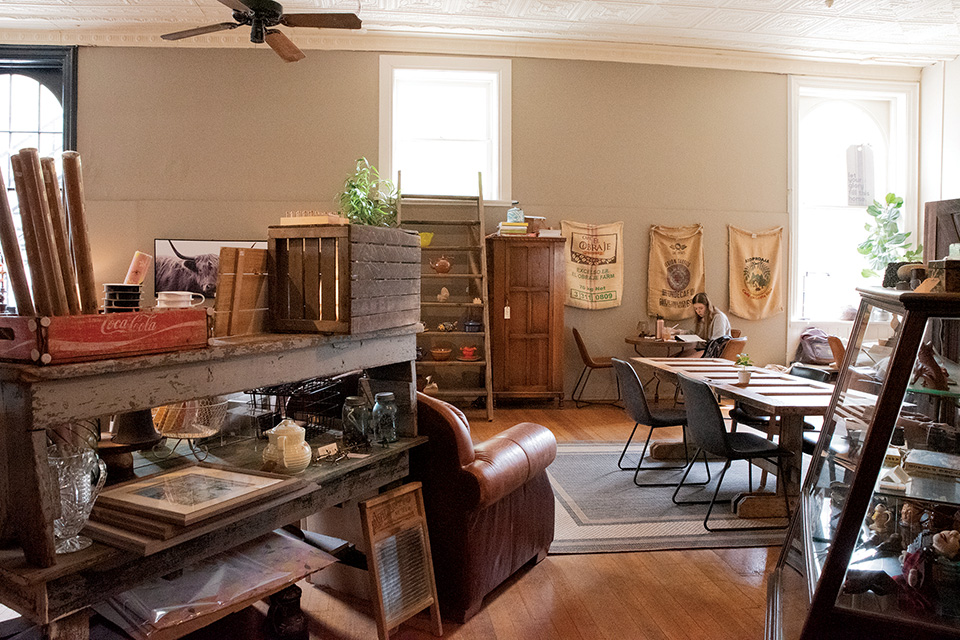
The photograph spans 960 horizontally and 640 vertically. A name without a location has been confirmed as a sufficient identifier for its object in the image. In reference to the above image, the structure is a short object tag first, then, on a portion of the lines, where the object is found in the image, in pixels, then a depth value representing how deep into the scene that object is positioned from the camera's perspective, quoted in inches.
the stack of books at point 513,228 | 283.9
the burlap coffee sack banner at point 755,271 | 322.7
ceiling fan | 161.0
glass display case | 66.7
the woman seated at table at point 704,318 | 290.8
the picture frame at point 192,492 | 68.6
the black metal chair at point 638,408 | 180.4
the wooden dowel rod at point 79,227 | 63.7
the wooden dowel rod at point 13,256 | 58.2
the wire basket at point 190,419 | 92.0
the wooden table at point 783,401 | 145.6
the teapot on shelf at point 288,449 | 86.0
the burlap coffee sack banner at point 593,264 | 309.3
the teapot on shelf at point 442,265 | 284.6
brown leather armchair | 105.9
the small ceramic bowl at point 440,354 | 279.3
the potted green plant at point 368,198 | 275.1
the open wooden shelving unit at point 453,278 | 285.6
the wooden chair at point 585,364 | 291.1
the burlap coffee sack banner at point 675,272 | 315.9
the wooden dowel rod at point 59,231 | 61.2
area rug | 141.7
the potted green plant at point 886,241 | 323.0
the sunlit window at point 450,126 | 304.5
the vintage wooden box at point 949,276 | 67.1
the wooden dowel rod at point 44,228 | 58.6
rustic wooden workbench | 56.5
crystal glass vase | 62.8
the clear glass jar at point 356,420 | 101.4
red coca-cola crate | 56.2
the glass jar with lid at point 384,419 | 102.6
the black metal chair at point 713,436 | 148.6
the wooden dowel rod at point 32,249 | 58.5
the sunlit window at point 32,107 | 295.4
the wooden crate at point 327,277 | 85.0
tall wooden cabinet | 284.2
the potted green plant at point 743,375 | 173.6
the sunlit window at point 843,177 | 336.2
